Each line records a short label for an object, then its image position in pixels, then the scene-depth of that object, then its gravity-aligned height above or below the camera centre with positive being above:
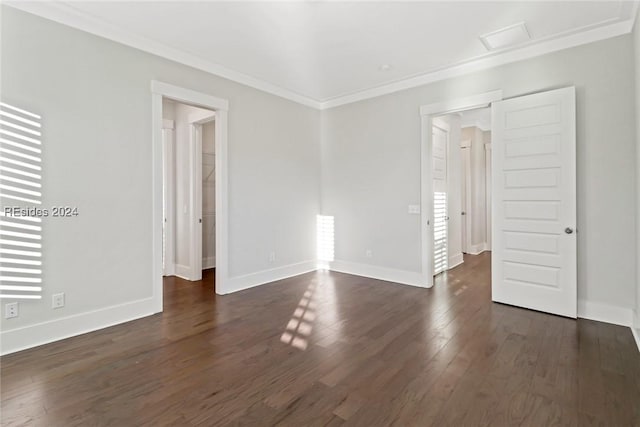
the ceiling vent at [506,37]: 3.23 +1.81
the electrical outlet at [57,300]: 2.85 -0.77
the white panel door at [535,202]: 3.34 +0.09
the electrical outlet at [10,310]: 2.62 -0.79
